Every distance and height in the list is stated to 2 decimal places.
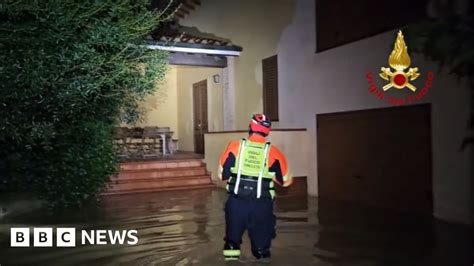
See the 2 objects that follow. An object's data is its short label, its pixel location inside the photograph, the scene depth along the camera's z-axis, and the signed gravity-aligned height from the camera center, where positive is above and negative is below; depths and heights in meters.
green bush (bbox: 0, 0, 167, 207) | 3.74 +0.63
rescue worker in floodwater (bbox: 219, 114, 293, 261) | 3.68 -0.44
